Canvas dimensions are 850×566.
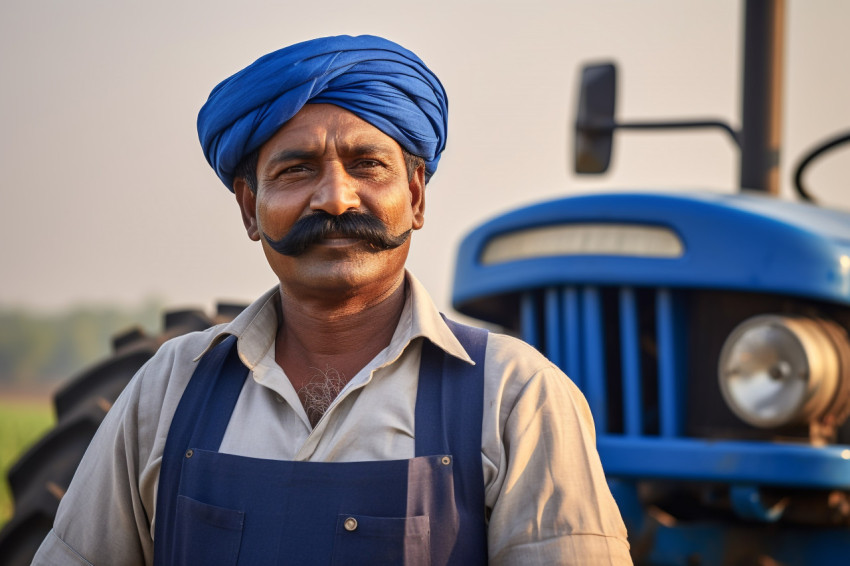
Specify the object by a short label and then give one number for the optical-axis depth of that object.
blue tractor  3.22
